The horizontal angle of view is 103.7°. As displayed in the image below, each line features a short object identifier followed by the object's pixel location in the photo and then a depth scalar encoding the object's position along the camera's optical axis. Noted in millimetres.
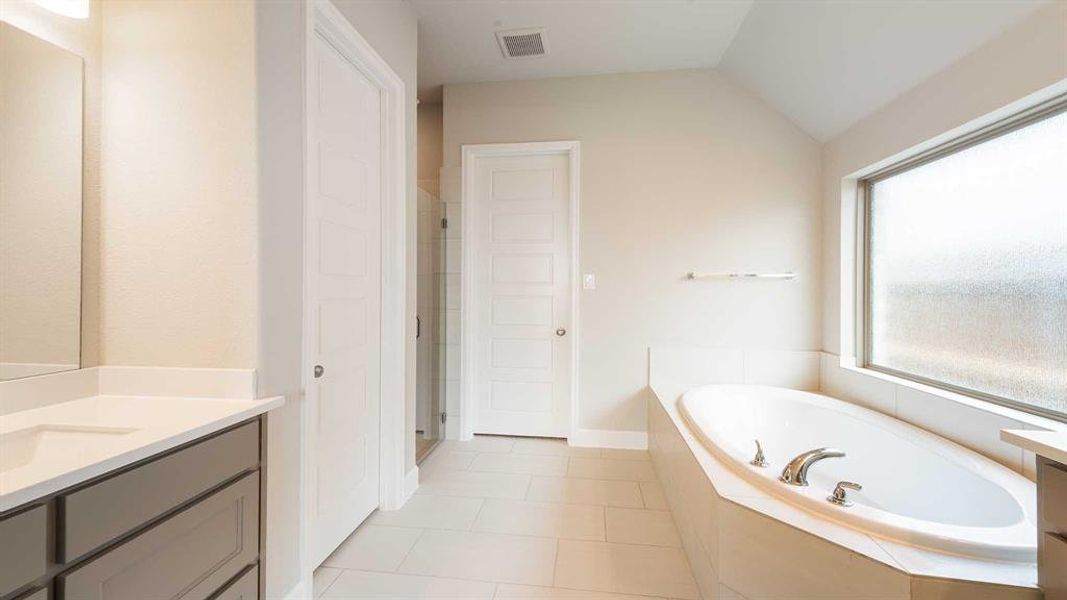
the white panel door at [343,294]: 1625
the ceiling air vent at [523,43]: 2533
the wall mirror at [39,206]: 1063
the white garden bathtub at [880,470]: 1079
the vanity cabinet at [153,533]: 701
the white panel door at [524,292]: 3129
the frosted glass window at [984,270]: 1476
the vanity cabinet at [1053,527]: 792
